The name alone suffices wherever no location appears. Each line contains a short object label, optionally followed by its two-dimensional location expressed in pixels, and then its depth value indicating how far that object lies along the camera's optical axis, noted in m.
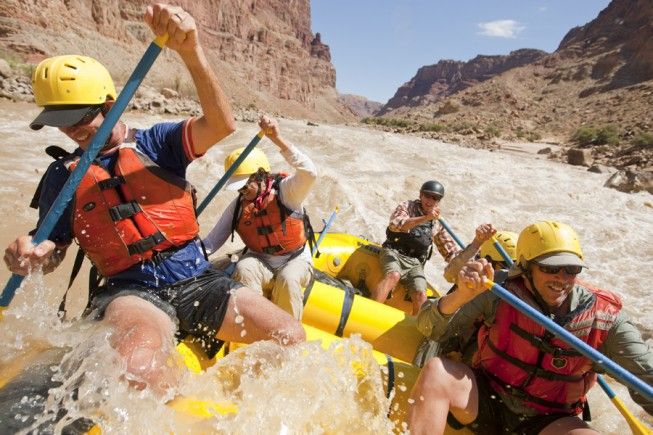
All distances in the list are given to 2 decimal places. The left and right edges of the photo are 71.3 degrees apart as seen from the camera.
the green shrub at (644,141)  17.65
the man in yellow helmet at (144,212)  1.86
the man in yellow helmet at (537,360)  1.97
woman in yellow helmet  2.98
